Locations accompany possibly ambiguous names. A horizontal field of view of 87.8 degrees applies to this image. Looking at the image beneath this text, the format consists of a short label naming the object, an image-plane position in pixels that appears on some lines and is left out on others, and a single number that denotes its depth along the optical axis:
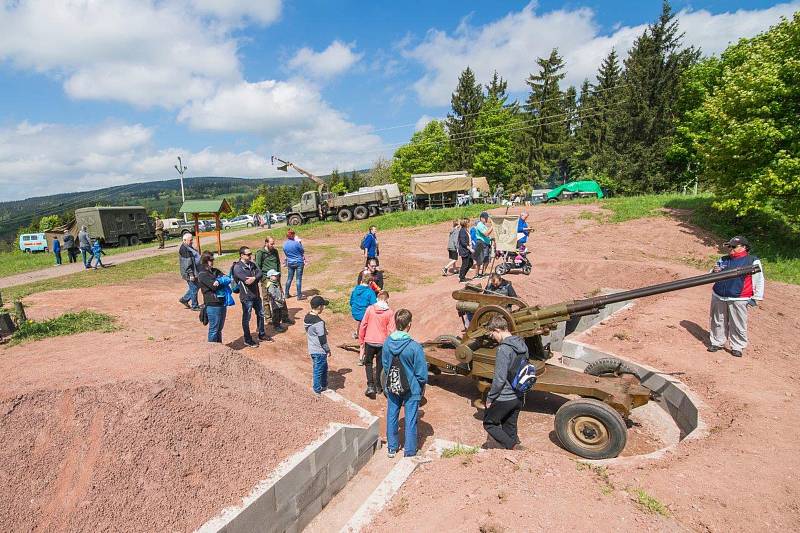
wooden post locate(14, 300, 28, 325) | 7.61
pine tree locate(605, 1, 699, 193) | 31.92
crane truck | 29.17
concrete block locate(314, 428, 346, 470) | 4.37
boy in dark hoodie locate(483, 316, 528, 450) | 4.71
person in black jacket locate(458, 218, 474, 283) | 11.91
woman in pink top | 6.19
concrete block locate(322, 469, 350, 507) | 4.54
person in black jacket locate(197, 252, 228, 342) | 6.94
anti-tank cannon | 5.13
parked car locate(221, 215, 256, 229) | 43.48
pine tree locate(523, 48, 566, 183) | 44.00
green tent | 31.28
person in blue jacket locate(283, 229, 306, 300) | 10.34
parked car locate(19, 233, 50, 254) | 32.77
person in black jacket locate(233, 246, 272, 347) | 7.64
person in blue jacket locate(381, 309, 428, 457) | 4.84
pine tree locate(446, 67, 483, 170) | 48.47
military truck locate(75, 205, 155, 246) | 26.01
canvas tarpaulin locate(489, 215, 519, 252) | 12.66
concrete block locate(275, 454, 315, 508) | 3.89
